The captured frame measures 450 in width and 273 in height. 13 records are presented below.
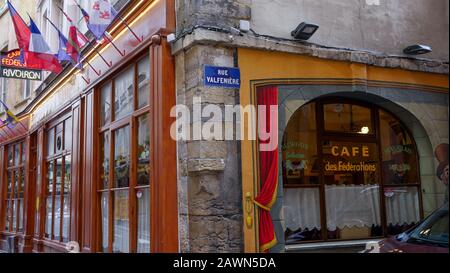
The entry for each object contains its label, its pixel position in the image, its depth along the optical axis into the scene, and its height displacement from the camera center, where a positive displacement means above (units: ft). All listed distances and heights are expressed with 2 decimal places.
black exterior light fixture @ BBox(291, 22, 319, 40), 23.44 +7.66
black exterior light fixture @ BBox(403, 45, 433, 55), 26.27 +7.41
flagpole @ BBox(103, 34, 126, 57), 27.57 +8.17
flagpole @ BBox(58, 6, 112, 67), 29.71 +8.27
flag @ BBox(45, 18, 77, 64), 29.66 +8.91
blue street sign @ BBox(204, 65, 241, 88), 21.47 +5.16
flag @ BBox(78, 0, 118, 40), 25.04 +9.04
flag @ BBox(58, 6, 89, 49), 30.55 +9.95
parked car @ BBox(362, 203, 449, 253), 14.98 -1.58
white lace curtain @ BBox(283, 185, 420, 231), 24.80 -0.77
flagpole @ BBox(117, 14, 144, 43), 25.46 +8.73
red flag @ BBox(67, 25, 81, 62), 30.09 +9.54
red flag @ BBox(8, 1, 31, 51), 29.55 +10.05
